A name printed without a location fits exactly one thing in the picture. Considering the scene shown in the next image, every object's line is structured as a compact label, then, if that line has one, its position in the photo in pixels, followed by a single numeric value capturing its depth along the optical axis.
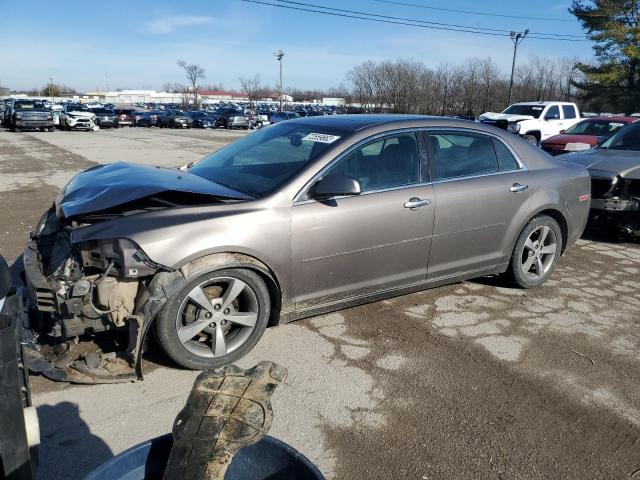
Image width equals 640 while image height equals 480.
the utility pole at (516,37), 39.78
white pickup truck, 18.58
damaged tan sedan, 3.18
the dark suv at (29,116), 29.95
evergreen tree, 35.41
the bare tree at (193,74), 85.75
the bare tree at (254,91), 97.69
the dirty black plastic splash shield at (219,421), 1.46
